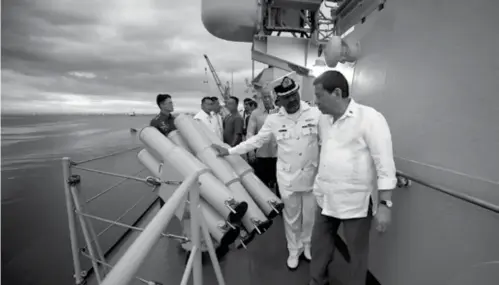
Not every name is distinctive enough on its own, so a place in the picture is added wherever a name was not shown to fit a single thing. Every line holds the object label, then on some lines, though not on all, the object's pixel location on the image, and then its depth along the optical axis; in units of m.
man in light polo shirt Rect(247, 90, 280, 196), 3.40
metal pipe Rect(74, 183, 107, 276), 2.06
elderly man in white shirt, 1.38
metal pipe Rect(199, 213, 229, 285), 1.65
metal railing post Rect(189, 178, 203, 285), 1.42
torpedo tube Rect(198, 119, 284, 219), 2.12
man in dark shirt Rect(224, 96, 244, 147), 4.15
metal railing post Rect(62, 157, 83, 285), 1.99
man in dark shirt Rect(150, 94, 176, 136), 2.76
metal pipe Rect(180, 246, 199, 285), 1.00
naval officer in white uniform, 2.19
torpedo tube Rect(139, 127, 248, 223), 1.80
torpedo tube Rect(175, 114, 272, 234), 1.98
